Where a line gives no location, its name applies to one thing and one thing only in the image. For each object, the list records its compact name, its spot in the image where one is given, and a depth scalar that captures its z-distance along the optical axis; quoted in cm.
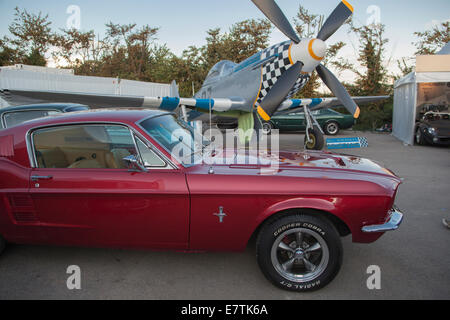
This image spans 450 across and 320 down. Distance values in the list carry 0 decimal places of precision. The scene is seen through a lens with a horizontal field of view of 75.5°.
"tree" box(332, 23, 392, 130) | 1979
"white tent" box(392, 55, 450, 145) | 1007
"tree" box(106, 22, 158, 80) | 3244
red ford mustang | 230
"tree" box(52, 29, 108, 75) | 3050
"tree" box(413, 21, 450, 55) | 2494
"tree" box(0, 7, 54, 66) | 2688
